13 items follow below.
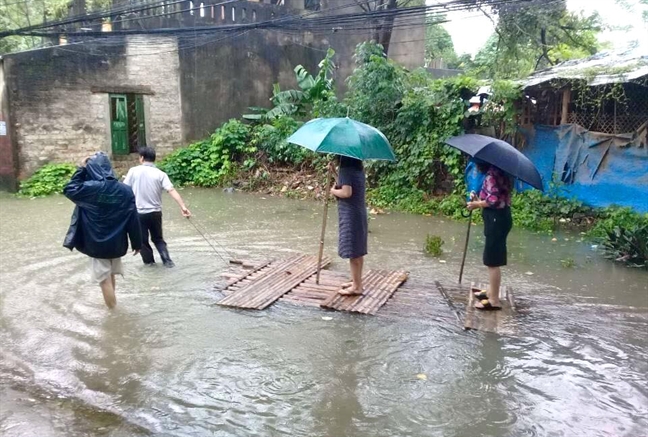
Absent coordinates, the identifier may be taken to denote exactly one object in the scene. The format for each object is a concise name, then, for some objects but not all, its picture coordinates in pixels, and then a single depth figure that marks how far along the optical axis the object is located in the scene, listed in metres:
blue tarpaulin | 9.77
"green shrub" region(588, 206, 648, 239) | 9.14
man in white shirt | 6.85
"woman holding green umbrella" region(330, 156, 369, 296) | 5.54
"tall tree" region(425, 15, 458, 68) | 32.09
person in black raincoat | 5.16
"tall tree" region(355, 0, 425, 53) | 16.67
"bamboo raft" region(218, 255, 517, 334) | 5.48
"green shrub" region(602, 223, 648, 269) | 7.49
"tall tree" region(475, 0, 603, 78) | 16.70
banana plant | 15.95
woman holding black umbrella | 5.29
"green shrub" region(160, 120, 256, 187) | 15.34
